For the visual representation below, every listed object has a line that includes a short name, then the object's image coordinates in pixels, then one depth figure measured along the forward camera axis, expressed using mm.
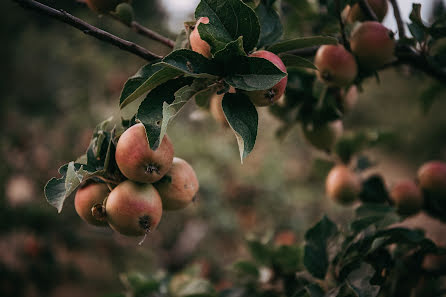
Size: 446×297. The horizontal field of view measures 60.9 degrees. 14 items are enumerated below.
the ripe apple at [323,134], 978
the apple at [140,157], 549
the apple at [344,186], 1069
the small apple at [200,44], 575
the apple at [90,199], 606
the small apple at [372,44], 750
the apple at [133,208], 560
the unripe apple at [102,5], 758
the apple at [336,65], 741
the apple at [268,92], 562
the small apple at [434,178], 989
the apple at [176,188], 626
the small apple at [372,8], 846
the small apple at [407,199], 996
